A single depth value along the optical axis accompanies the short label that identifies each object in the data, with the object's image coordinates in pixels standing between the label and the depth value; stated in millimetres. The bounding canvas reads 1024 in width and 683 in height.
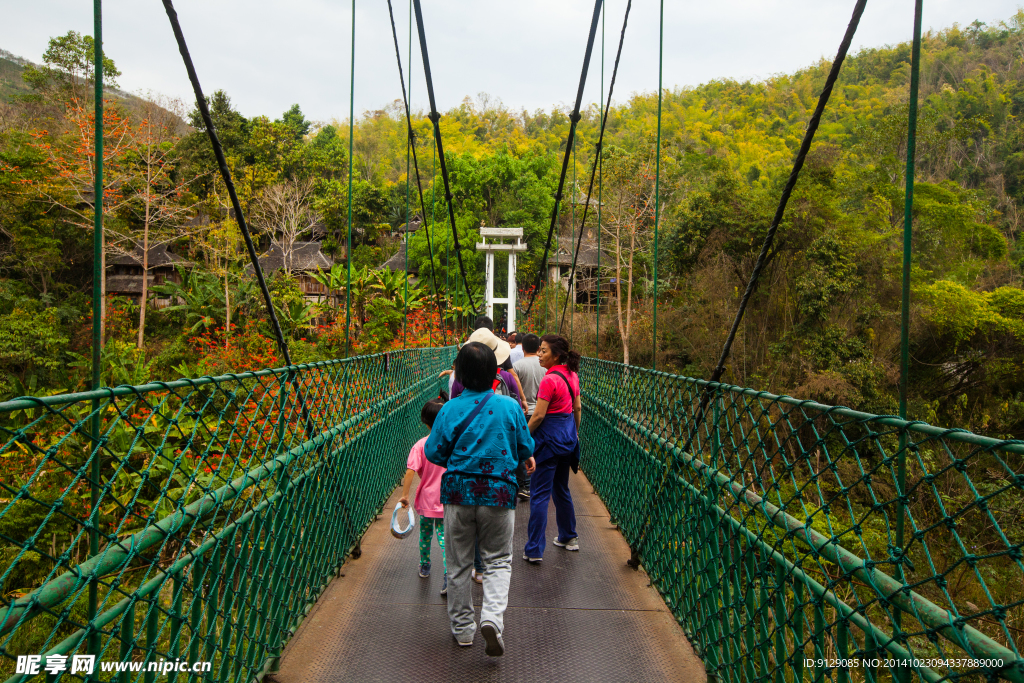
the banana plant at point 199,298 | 15257
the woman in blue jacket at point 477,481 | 1873
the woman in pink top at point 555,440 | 2668
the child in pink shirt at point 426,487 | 2332
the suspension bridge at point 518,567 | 979
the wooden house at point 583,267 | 18812
